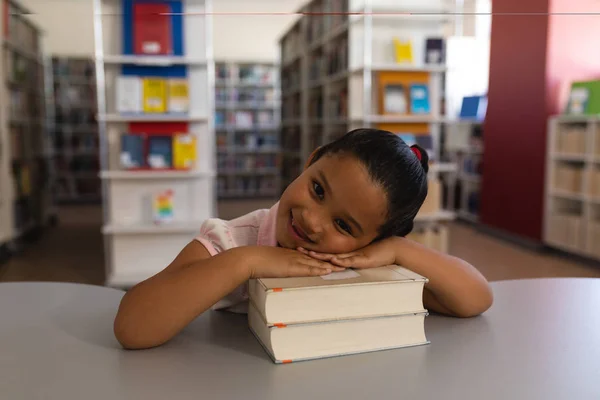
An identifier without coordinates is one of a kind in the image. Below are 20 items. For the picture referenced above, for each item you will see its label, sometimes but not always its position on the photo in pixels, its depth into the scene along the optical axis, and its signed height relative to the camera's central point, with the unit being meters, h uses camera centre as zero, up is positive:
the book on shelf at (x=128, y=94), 3.23 +0.20
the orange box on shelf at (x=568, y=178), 4.36 -0.36
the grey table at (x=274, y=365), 0.55 -0.25
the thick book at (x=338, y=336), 0.61 -0.22
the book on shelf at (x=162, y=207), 3.36 -0.44
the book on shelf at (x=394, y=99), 3.78 +0.20
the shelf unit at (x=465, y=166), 6.04 -0.37
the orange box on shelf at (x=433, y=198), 3.62 -0.42
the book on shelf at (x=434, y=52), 3.69 +0.50
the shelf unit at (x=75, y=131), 7.96 -0.01
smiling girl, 0.67 -0.13
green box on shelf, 4.16 +0.23
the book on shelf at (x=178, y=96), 3.28 +0.19
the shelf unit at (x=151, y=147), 3.25 -0.09
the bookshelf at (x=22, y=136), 4.27 -0.05
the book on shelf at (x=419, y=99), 3.81 +0.20
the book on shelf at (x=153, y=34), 3.22 +0.53
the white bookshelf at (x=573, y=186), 4.14 -0.41
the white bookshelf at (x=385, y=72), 3.70 +0.39
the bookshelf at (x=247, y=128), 8.72 +0.03
